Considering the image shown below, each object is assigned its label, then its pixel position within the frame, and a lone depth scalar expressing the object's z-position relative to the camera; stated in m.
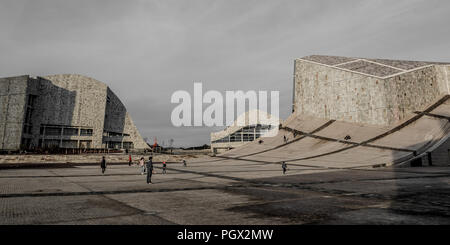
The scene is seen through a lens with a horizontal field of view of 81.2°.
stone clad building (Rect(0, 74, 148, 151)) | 61.41
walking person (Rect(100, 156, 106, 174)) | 17.93
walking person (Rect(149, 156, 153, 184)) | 12.37
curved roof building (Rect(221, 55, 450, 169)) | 25.42
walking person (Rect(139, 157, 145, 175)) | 18.81
